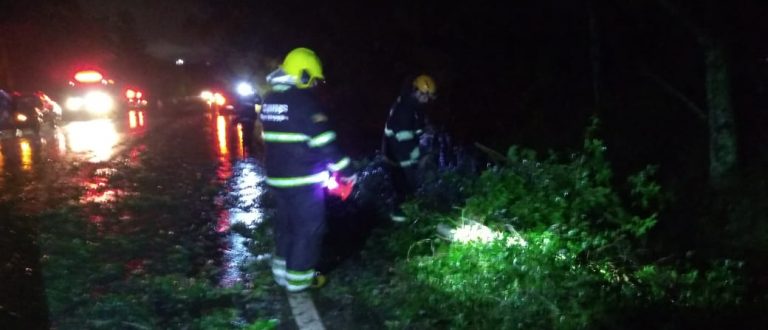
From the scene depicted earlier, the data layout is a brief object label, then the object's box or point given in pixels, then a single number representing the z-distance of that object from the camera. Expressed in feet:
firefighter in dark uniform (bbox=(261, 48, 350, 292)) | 18.28
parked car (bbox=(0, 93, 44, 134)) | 68.33
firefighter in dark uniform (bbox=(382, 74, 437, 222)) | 25.25
